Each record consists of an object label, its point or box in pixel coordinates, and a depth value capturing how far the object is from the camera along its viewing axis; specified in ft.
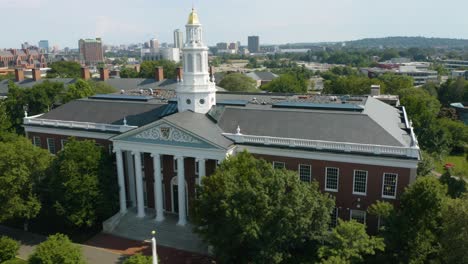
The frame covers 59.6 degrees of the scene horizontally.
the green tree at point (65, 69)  467.31
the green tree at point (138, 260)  84.45
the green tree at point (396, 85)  281.66
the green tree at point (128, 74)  452.92
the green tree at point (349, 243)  83.87
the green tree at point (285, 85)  338.34
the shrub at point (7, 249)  106.25
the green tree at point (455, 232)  79.61
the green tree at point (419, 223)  87.45
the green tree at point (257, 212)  89.30
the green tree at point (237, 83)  318.45
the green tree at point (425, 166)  135.74
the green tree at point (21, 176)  116.37
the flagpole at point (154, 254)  59.72
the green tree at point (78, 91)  211.82
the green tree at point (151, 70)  444.96
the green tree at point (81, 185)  119.24
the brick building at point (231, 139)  107.86
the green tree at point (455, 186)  115.80
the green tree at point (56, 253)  92.99
